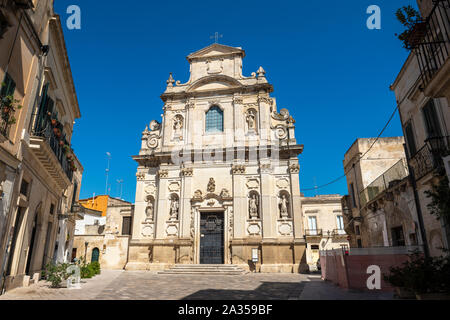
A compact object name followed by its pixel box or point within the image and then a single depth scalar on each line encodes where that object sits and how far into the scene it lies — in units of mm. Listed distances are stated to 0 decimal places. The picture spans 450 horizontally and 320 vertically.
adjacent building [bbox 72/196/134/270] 22453
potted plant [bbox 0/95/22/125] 7387
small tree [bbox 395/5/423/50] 6586
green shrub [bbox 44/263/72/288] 10352
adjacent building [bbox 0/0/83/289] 7926
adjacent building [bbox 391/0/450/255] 6714
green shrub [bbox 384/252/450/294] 5891
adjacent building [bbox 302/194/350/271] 32469
